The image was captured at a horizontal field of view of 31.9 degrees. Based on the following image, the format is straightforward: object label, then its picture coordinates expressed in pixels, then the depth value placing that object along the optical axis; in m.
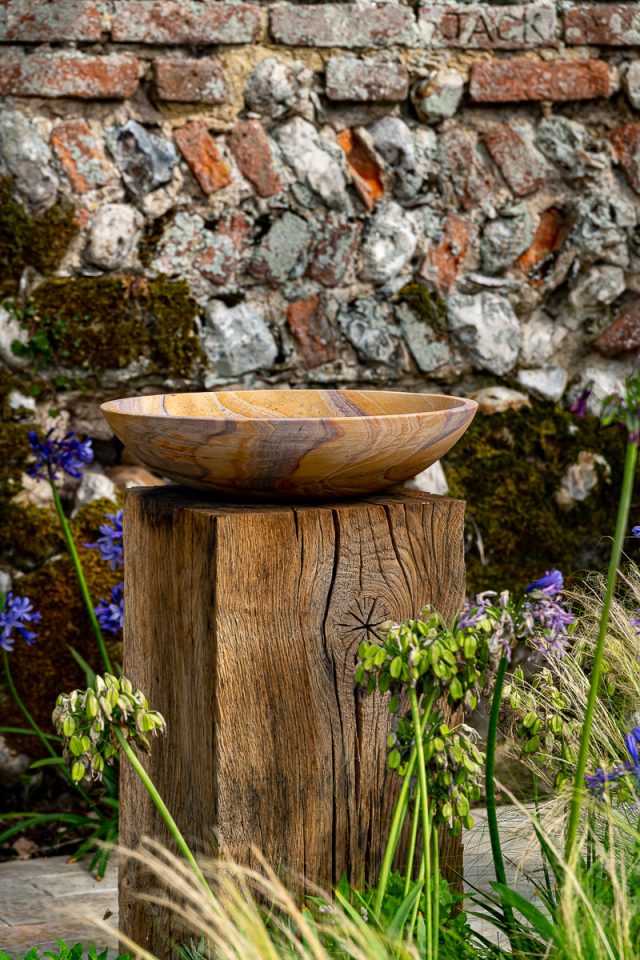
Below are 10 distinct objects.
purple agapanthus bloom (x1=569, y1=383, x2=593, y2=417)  3.22
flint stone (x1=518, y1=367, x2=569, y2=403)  3.32
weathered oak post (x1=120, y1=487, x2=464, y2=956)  1.77
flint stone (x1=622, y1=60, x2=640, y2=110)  3.27
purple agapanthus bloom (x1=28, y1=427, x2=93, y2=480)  2.71
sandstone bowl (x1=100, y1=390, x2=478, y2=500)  1.71
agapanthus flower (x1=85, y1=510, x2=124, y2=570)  2.76
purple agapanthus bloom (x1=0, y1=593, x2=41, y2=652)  2.69
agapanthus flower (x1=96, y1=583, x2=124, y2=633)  2.75
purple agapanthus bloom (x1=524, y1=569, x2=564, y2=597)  1.56
